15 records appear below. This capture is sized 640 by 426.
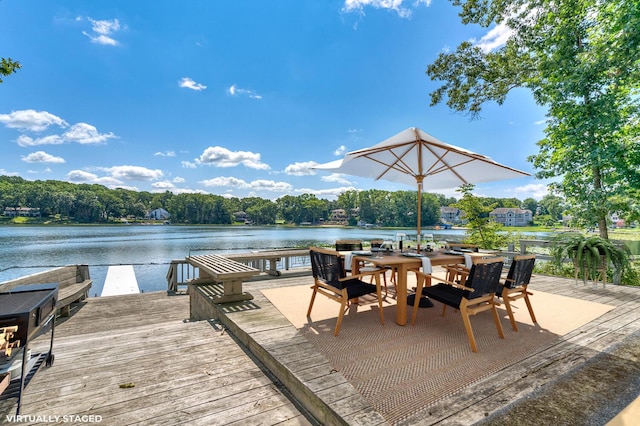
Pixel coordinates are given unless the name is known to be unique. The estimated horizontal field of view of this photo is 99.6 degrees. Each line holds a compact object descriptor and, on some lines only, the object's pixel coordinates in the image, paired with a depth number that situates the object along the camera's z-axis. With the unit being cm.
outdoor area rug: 178
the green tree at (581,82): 554
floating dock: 711
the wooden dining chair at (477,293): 246
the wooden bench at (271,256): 532
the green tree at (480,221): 1028
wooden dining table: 294
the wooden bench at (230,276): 340
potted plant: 448
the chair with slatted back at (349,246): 437
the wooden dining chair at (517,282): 275
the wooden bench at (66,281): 366
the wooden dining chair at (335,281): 279
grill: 145
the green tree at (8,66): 273
